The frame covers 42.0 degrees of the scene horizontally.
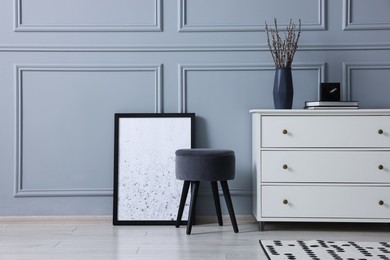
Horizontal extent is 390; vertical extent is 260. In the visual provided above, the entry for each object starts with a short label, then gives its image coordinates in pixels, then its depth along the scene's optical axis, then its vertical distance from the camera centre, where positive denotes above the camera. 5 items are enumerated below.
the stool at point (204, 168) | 2.70 -0.22
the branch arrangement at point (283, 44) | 2.96 +0.50
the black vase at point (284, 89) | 2.90 +0.22
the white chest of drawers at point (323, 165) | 2.71 -0.20
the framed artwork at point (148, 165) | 3.05 -0.23
